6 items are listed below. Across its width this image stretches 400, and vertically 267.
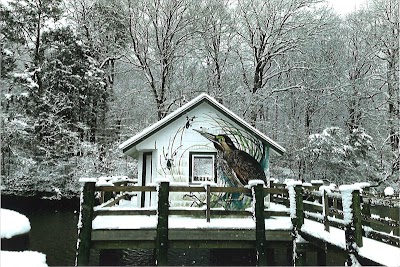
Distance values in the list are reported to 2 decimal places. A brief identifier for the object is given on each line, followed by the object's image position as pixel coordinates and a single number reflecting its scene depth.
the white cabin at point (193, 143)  10.77
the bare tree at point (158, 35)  20.94
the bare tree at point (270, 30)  20.52
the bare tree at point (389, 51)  20.73
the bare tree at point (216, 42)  21.77
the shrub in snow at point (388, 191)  6.41
